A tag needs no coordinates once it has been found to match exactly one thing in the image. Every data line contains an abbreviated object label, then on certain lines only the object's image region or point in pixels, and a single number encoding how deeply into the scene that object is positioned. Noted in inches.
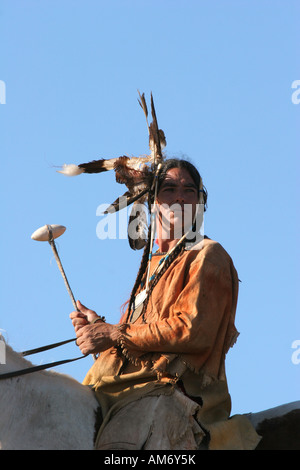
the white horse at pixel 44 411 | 464.8
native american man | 482.9
